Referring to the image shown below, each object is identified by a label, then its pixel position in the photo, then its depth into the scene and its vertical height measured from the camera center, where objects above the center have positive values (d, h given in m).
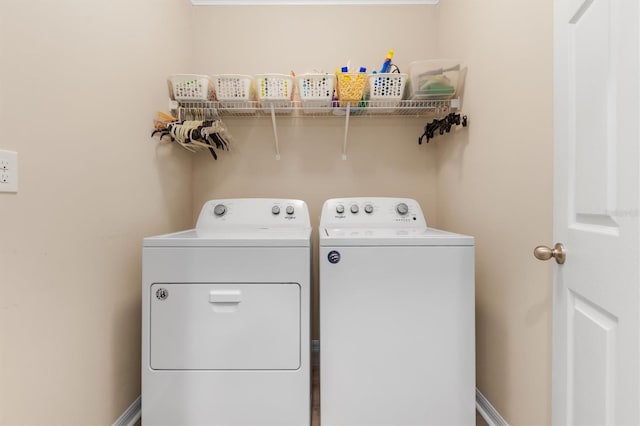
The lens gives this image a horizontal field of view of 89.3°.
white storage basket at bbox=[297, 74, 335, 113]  1.77 +0.68
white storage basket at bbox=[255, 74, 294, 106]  1.78 +0.69
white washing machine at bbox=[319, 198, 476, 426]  1.30 -0.49
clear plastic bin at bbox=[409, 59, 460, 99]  1.77 +0.74
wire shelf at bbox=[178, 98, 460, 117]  1.87 +0.62
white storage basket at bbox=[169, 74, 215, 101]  1.76 +0.68
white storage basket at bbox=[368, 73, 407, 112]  1.79 +0.69
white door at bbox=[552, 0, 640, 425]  0.67 +0.00
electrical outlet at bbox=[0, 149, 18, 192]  0.89 +0.11
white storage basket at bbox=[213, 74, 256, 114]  1.78 +0.68
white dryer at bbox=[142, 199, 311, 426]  1.29 -0.49
